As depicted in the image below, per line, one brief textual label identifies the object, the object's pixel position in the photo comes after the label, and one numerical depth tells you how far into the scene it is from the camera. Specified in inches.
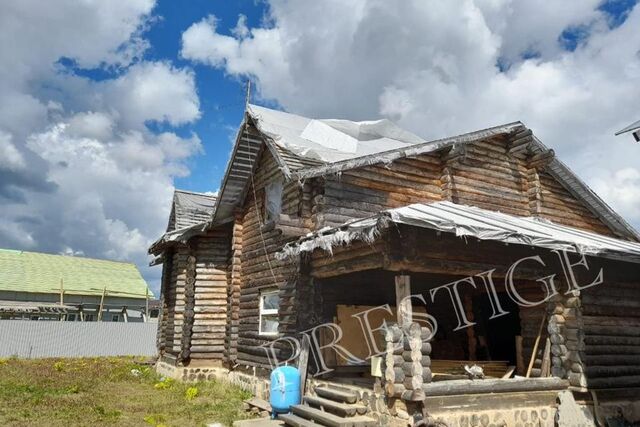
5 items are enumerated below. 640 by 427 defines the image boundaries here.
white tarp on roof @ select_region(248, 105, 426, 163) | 482.9
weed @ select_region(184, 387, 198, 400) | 503.8
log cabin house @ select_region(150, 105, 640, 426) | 319.3
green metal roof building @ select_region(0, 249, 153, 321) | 1368.1
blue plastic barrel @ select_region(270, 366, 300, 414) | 389.7
